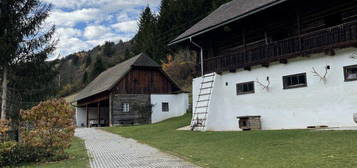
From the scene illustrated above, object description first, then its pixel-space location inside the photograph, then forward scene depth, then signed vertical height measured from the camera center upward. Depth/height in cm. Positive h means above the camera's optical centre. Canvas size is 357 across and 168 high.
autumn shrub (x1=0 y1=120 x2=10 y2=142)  1170 -58
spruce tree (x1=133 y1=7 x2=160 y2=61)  5344 +1235
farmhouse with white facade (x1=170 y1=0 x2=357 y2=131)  1416 +202
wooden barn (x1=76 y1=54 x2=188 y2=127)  3350 +159
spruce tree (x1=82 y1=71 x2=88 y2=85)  7329 +707
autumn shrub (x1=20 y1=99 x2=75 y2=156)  1222 -57
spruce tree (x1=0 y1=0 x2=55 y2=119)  2014 +465
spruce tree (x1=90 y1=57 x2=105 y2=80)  6339 +791
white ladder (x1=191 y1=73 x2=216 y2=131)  1950 +31
